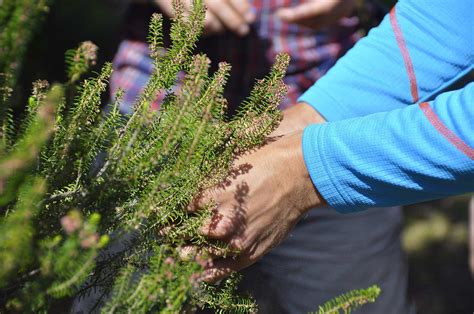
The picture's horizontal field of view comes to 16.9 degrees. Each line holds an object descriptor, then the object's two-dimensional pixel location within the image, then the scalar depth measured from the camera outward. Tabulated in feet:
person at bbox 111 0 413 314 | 6.33
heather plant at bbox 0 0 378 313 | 4.50
